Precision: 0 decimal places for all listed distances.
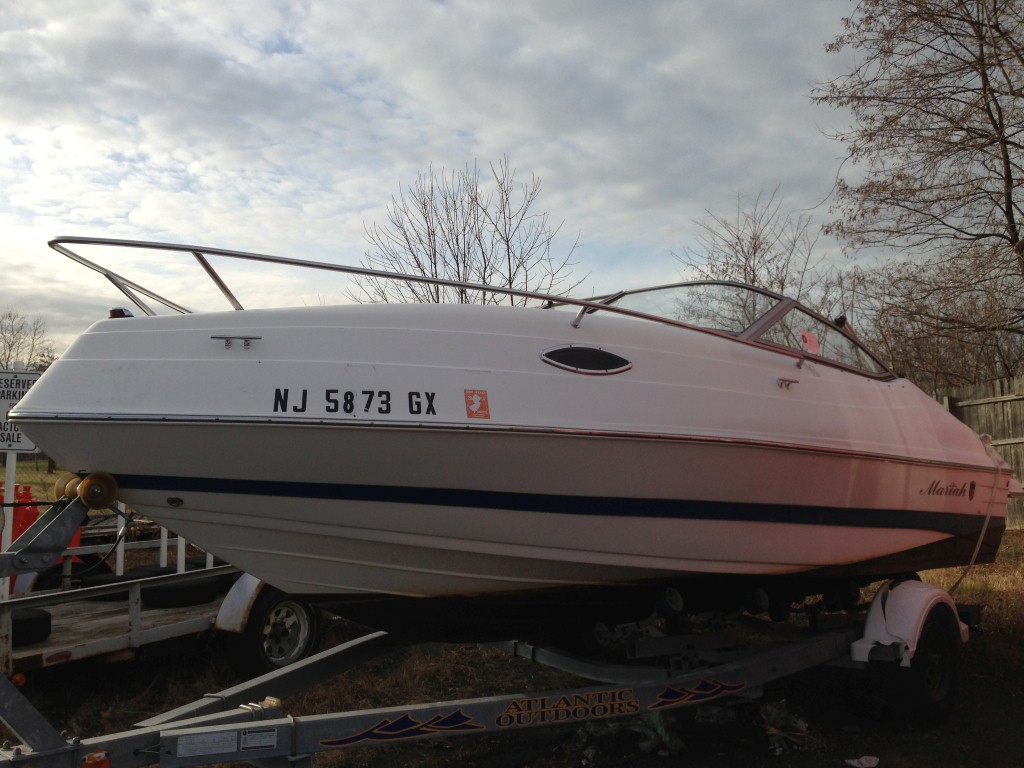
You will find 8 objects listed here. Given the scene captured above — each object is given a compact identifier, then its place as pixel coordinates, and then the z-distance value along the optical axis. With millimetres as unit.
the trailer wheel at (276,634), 5027
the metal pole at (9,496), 4984
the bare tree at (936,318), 10383
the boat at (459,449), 2896
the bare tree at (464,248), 10227
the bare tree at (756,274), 11735
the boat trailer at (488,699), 2662
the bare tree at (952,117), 9883
